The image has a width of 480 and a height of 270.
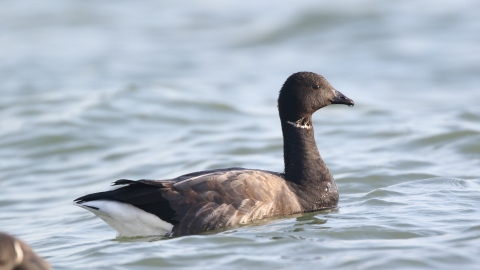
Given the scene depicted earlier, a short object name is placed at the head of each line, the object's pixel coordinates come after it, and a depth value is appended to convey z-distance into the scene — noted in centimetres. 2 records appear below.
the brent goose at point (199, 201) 1869
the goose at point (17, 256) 1275
